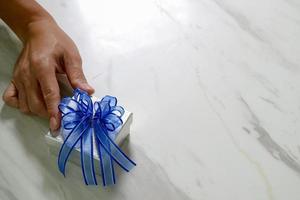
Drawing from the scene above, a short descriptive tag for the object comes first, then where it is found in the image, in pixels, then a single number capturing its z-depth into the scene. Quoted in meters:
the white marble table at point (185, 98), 0.54
